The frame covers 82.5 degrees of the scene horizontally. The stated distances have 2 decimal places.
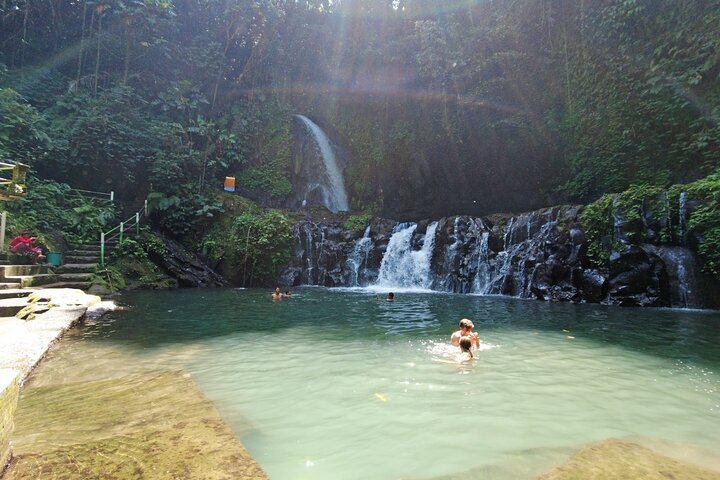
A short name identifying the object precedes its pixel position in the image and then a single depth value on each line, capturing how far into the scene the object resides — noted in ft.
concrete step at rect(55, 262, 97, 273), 43.02
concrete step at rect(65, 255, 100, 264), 46.06
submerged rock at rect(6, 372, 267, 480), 8.67
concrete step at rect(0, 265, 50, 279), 31.76
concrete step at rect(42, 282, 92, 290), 38.65
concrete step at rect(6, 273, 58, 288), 31.86
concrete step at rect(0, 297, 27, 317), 23.12
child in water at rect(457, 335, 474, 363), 18.43
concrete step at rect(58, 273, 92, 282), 41.34
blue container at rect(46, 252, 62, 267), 40.86
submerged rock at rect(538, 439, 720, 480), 8.75
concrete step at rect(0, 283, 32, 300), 26.91
